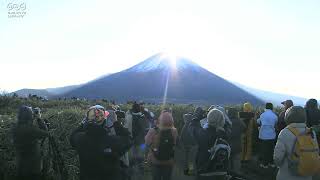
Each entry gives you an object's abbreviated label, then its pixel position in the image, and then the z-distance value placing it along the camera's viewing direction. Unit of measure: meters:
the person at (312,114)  7.36
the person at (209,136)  4.37
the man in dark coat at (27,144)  4.61
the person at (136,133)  6.89
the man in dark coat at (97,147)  3.62
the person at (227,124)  5.78
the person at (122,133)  4.05
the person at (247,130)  8.53
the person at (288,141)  3.98
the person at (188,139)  6.43
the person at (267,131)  8.20
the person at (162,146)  5.06
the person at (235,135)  7.52
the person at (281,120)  8.04
